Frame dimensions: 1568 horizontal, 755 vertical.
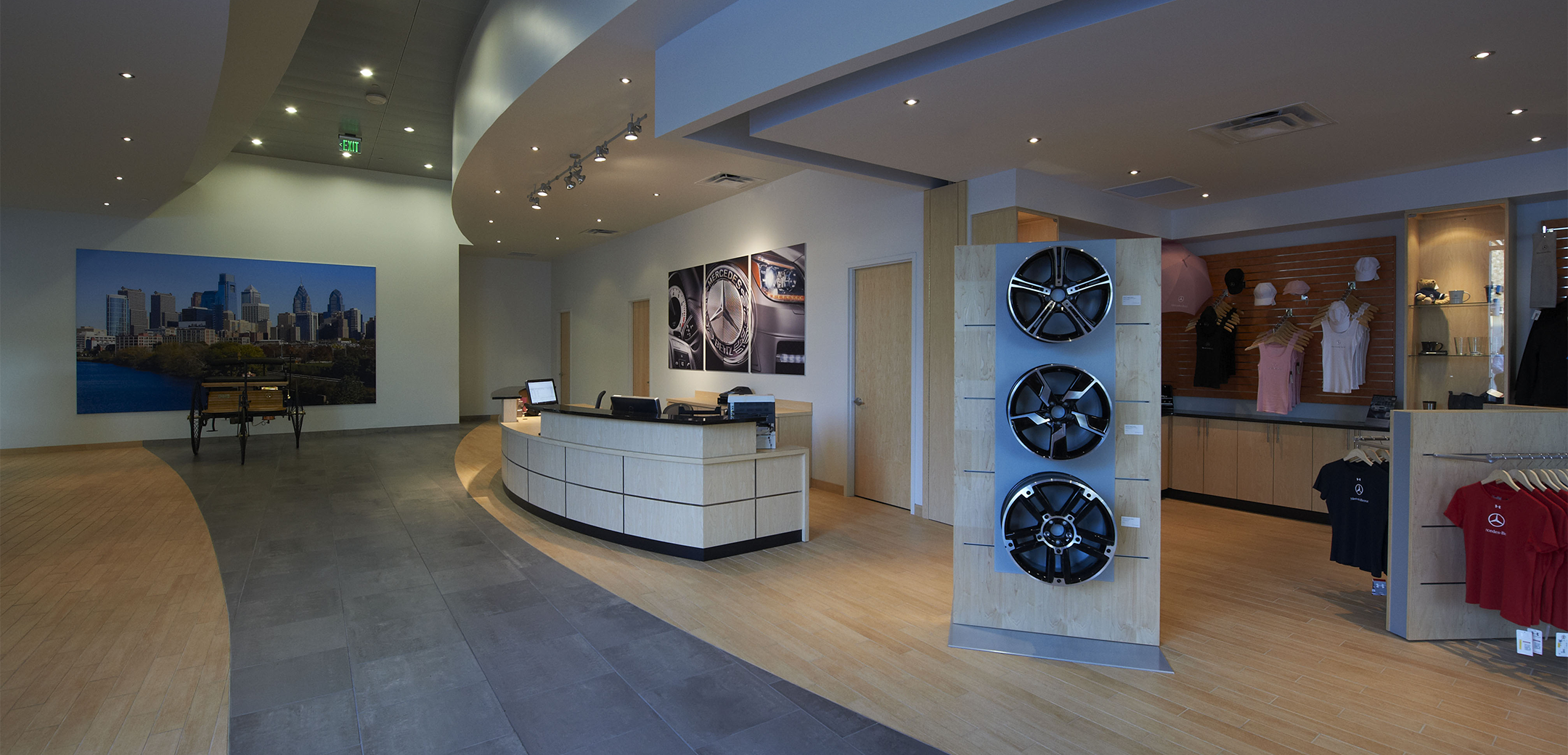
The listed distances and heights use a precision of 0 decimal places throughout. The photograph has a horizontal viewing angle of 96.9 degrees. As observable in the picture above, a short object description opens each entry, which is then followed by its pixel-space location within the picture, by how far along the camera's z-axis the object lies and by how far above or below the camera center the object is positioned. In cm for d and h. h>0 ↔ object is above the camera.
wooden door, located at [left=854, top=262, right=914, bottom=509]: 646 -12
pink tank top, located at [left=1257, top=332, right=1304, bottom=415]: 641 -7
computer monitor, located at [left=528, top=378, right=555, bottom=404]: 691 -23
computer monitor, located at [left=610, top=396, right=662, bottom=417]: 524 -28
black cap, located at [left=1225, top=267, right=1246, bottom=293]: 679 +88
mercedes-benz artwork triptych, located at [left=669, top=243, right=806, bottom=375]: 770 +67
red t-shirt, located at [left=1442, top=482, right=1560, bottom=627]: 321 -83
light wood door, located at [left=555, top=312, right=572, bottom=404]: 1376 +4
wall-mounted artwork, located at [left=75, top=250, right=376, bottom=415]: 971 +65
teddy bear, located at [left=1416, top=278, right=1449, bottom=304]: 540 +60
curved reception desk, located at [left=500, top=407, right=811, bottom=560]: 486 -86
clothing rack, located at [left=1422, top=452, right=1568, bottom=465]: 353 -44
